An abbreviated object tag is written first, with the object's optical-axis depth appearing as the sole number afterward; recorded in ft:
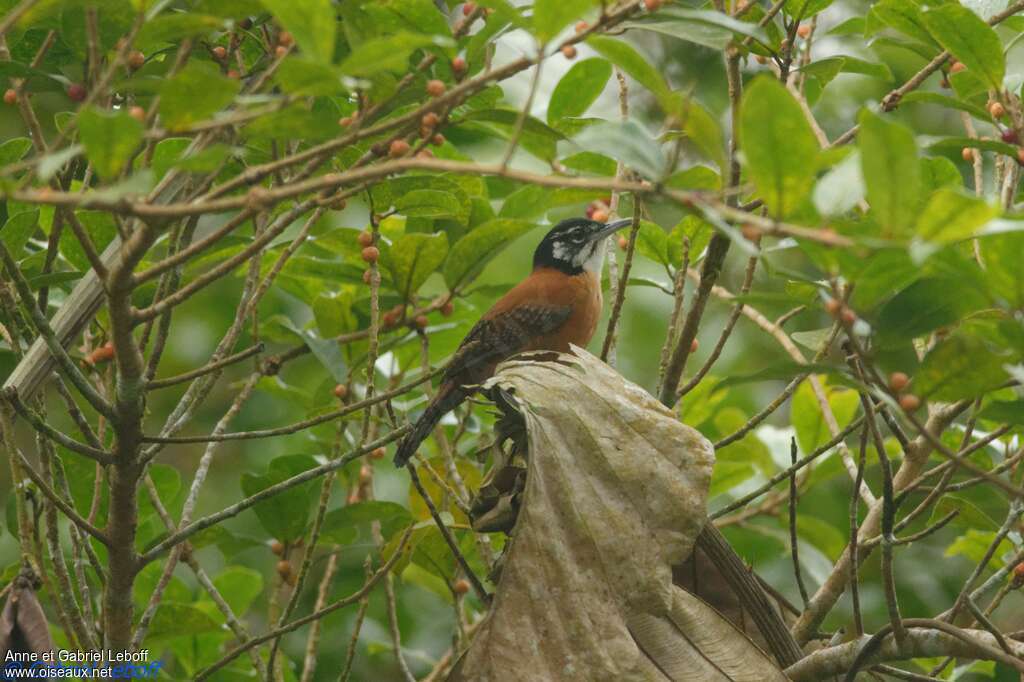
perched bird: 30.07
